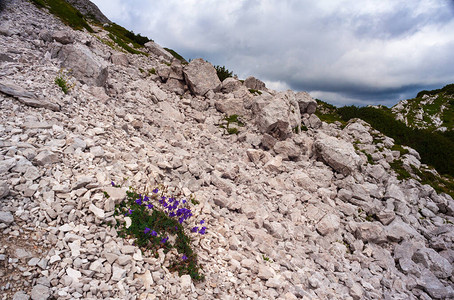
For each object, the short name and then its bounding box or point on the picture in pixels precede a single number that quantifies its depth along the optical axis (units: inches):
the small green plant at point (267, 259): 364.2
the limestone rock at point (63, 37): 578.6
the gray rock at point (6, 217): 200.3
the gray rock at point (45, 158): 267.3
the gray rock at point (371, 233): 530.0
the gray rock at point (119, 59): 808.3
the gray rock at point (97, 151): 330.0
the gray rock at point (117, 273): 208.9
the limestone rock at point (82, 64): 540.4
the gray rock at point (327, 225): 499.2
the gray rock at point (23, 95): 346.9
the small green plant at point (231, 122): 717.9
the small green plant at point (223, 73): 987.3
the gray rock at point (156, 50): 1190.9
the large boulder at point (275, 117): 710.5
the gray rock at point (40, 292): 168.4
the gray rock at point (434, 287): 452.4
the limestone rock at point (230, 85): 851.4
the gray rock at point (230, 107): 788.6
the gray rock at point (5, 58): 433.7
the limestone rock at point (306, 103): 964.6
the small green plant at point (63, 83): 436.7
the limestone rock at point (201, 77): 801.6
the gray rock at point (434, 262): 500.1
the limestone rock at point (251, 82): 1026.7
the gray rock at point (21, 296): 163.0
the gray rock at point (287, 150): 681.0
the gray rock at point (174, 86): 794.4
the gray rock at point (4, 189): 212.9
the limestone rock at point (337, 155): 677.3
